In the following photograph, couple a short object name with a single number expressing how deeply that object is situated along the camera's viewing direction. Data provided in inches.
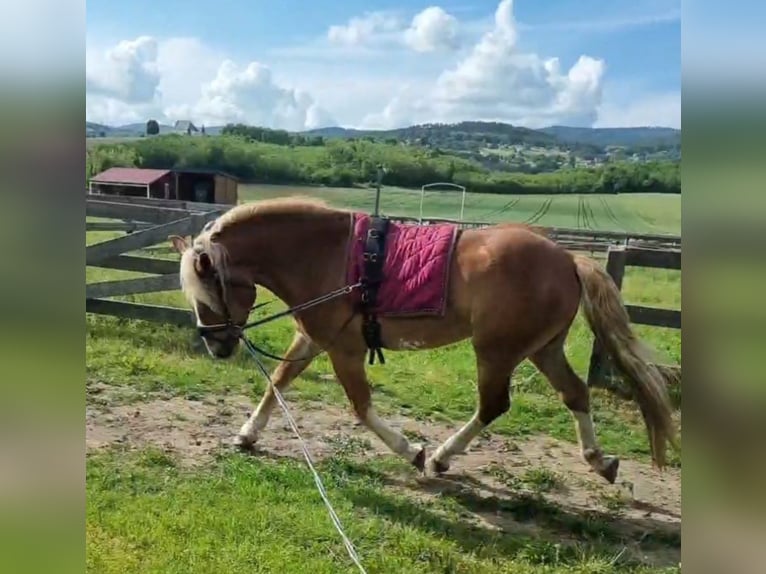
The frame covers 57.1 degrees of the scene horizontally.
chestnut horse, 114.3
